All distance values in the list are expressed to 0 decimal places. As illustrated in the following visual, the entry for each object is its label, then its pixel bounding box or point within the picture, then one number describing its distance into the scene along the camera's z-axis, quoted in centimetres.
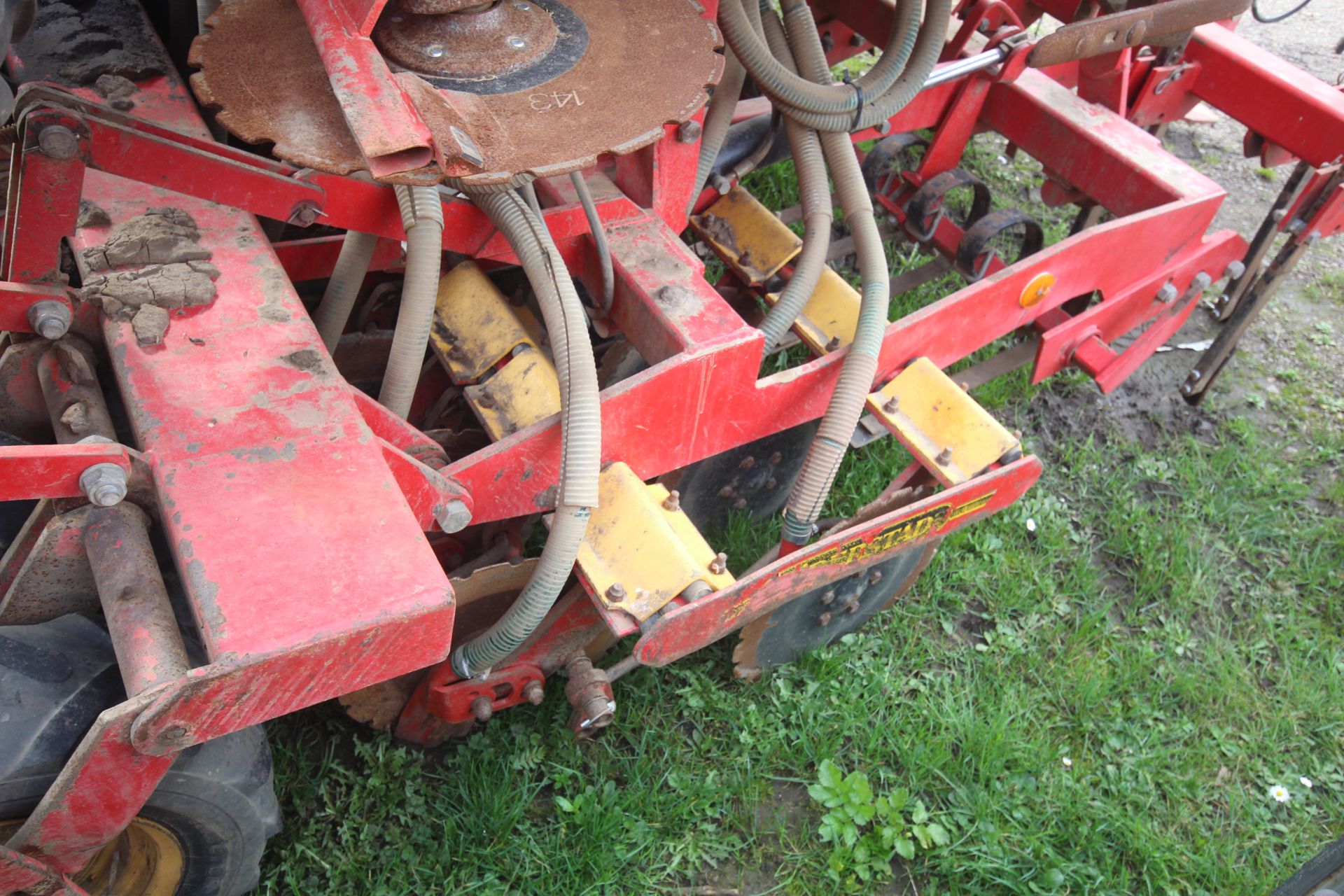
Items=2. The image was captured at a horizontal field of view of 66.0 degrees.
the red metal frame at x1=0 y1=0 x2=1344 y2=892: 151
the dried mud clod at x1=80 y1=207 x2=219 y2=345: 183
